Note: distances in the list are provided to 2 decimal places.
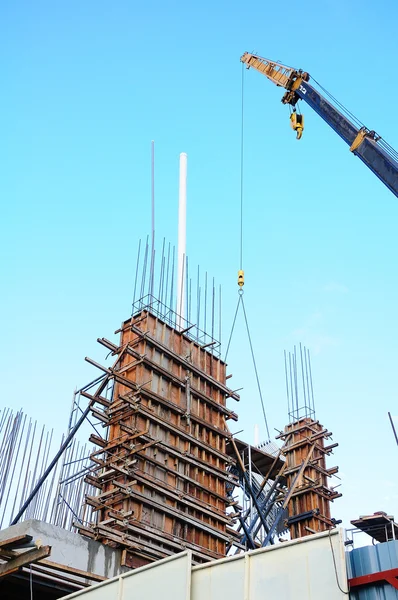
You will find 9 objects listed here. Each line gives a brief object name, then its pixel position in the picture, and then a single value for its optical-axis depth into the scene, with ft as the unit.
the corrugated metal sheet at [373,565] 43.00
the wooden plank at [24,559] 54.34
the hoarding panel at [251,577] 43.50
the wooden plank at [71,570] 60.13
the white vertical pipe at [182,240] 104.01
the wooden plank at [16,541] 54.24
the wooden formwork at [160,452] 74.59
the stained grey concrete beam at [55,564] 59.93
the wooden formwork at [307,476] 101.81
